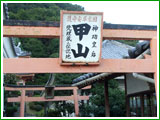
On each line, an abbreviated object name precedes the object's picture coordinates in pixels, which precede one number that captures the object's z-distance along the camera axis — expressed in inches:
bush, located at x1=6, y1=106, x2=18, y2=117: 575.7
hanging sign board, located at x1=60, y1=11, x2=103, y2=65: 170.6
